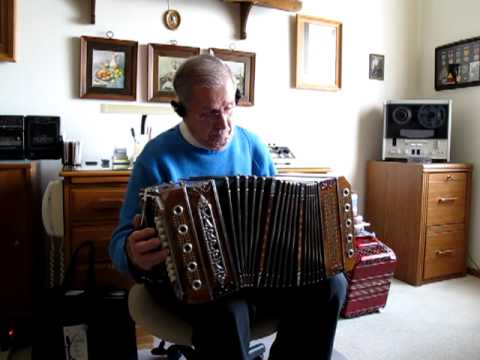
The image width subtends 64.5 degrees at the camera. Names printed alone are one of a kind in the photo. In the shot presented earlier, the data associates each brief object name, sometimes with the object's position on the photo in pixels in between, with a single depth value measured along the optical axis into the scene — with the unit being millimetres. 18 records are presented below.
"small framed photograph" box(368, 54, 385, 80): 2574
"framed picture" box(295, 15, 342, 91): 2330
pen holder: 1855
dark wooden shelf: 2098
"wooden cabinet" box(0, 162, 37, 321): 1478
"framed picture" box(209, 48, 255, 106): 2174
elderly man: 835
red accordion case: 1829
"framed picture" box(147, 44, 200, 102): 2006
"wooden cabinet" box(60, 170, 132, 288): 1528
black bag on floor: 1264
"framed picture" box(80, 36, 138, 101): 1887
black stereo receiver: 1677
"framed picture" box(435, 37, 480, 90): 2328
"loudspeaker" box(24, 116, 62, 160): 1729
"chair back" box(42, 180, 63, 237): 1542
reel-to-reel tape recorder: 2328
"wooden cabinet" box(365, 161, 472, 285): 2189
